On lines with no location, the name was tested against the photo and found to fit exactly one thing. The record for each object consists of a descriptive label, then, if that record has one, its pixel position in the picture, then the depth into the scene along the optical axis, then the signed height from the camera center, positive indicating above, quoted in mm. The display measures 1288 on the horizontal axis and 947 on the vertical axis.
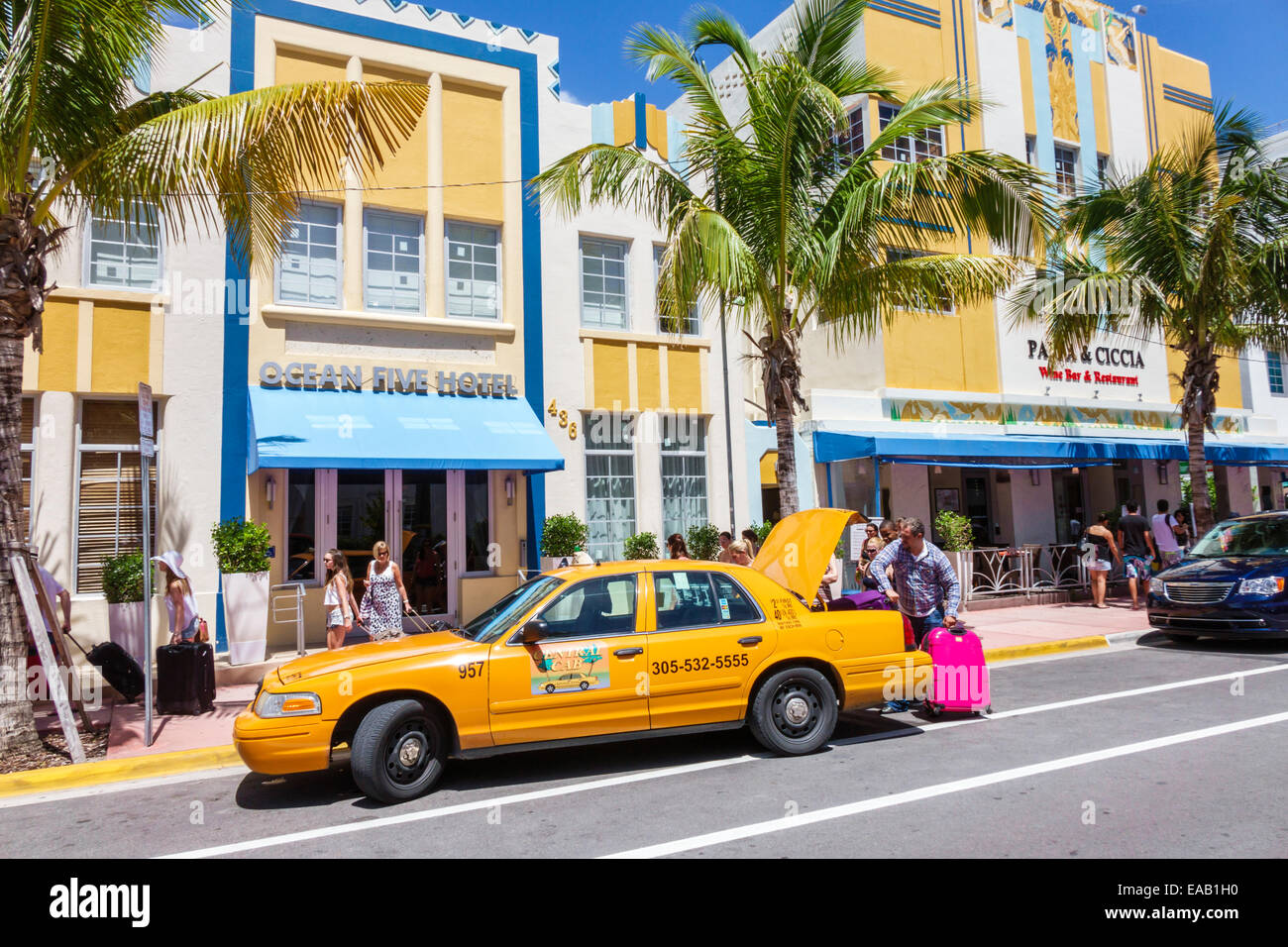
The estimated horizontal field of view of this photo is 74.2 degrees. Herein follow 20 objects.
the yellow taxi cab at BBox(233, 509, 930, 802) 5523 -911
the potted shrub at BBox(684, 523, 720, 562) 13969 +7
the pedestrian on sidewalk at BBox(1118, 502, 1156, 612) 14727 -290
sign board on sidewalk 7738 +1334
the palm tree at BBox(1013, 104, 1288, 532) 14133 +4606
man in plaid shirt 7668 -417
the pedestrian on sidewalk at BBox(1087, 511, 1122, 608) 14812 -559
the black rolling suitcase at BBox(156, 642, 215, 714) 8633 -1212
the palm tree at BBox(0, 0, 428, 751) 7066 +3766
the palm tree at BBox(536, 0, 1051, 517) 10242 +4300
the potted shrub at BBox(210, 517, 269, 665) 10219 -368
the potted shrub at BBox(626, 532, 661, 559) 13414 -6
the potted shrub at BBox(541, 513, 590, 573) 12750 +116
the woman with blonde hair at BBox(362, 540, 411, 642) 9492 -514
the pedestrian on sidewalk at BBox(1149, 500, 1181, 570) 15758 -178
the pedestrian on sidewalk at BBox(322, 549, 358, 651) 9586 -523
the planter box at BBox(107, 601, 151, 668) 10008 -766
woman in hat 9133 -502
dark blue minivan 10133 -755
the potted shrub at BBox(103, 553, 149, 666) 9984 -484
